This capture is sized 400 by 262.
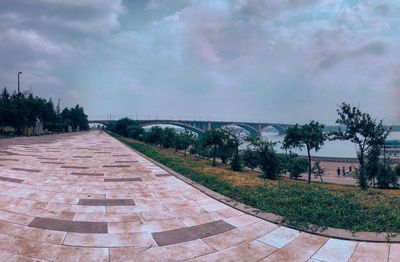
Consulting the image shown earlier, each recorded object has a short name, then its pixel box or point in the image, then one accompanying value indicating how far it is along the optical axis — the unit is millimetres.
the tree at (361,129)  15820
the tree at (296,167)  34688
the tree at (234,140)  21219
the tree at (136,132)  62581
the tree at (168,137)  42219
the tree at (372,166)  27531
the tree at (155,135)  45684
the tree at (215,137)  21219
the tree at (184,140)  40031
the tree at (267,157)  18906
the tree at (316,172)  37488
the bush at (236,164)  18969
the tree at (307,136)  27031
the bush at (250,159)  32969
